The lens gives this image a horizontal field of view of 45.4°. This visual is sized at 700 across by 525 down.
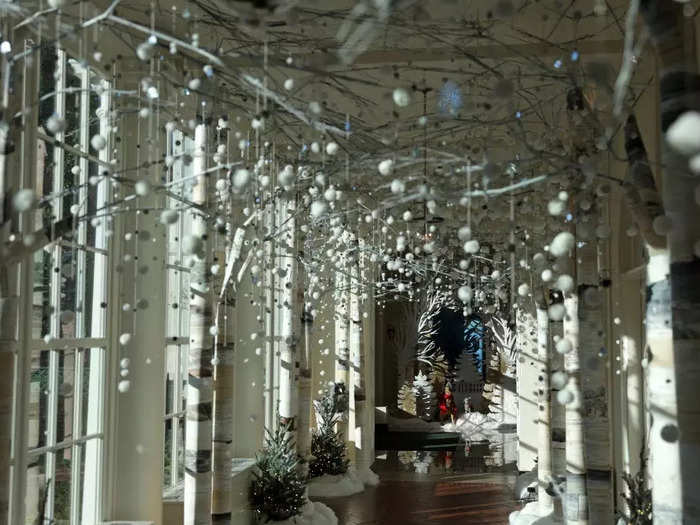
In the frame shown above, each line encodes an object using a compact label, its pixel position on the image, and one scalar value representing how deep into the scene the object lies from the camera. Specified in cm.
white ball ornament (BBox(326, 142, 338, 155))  318
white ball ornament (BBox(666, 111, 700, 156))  209
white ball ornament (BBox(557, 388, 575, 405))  290
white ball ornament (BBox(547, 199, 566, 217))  286
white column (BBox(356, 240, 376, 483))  1418
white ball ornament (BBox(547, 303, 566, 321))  289
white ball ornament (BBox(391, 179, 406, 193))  301
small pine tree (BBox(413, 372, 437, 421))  2411
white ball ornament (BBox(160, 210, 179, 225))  281
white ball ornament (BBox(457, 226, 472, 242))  309
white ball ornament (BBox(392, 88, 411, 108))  256
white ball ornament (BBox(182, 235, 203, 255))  290
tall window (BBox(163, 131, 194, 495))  809
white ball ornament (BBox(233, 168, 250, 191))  283
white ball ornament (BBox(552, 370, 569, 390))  289
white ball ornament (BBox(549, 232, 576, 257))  264
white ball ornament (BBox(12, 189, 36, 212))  256
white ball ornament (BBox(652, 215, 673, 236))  254
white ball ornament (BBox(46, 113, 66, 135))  267
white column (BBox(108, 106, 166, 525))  670
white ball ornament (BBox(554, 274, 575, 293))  289
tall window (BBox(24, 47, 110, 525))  546
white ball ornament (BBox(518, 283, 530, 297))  348
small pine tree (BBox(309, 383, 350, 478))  1296
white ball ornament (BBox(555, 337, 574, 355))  293
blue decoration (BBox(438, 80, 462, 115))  604
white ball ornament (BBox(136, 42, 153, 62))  268
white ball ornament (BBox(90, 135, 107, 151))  287
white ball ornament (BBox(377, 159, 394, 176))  293
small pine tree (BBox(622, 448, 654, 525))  623
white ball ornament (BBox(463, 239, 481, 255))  306
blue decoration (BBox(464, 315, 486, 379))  2572
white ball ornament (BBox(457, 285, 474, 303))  362
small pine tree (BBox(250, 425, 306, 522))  955
